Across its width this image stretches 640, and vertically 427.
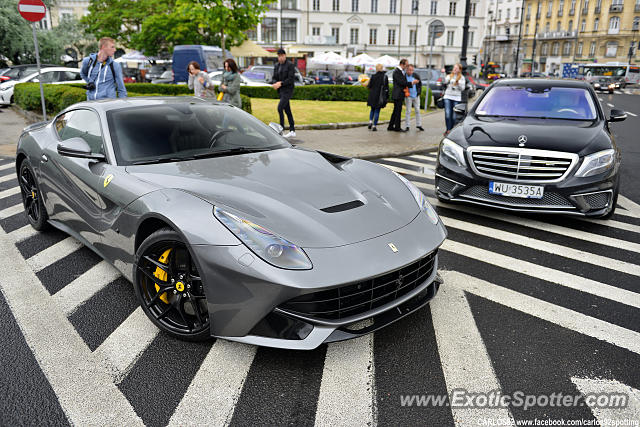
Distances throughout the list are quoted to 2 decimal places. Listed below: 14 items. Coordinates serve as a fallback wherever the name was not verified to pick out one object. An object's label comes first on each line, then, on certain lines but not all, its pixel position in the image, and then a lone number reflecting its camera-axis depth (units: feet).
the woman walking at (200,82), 35.68
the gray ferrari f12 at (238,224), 8.66
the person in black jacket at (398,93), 41.09
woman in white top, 37.17
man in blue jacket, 26.25
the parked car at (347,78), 114.05
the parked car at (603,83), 144.39
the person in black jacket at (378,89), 41.83
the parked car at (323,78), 119.67
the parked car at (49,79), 58.59
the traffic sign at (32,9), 33.39
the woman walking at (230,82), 35.47
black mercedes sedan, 17.03
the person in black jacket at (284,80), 38.01
